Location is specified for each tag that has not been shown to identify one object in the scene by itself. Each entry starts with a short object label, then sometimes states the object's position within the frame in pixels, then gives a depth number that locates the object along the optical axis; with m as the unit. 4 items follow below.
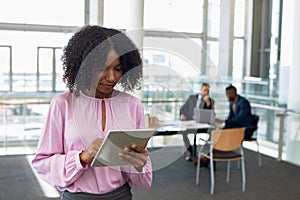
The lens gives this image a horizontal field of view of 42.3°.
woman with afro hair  1.23
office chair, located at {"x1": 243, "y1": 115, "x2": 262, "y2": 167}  5.45
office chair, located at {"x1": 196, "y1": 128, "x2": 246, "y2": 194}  4.11
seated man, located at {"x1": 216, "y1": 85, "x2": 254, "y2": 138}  5.33
